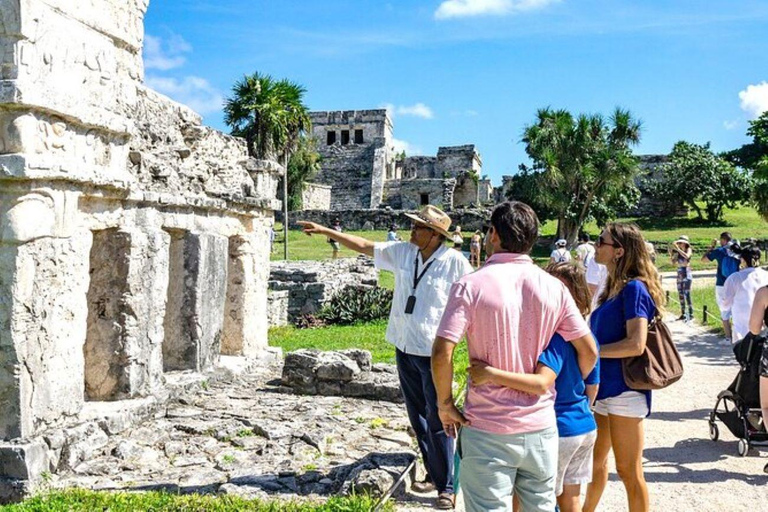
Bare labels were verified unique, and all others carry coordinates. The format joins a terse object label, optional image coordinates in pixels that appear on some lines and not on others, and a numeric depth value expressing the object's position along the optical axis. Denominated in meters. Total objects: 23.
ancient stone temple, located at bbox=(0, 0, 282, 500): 5.12
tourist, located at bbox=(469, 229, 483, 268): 22.50
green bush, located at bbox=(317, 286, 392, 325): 15.78
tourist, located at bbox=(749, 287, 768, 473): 5.40
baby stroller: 5.80
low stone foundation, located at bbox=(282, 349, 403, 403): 7.87
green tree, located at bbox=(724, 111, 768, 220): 22.97
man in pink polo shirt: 3.13
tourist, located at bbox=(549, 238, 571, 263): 12.89
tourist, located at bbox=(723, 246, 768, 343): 6.95
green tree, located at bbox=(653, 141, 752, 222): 35.34
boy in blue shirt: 3.16
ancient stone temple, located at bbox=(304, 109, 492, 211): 43.97
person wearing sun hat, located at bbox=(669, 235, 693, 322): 13.01
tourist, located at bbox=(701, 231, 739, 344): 9.41
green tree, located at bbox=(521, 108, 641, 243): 28.02
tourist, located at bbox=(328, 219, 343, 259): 25.25
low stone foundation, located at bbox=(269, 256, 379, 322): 16.25
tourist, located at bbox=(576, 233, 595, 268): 12.15
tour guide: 4.86
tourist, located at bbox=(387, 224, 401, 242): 23.94
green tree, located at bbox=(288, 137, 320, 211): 35.44
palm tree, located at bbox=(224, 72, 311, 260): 21.42
